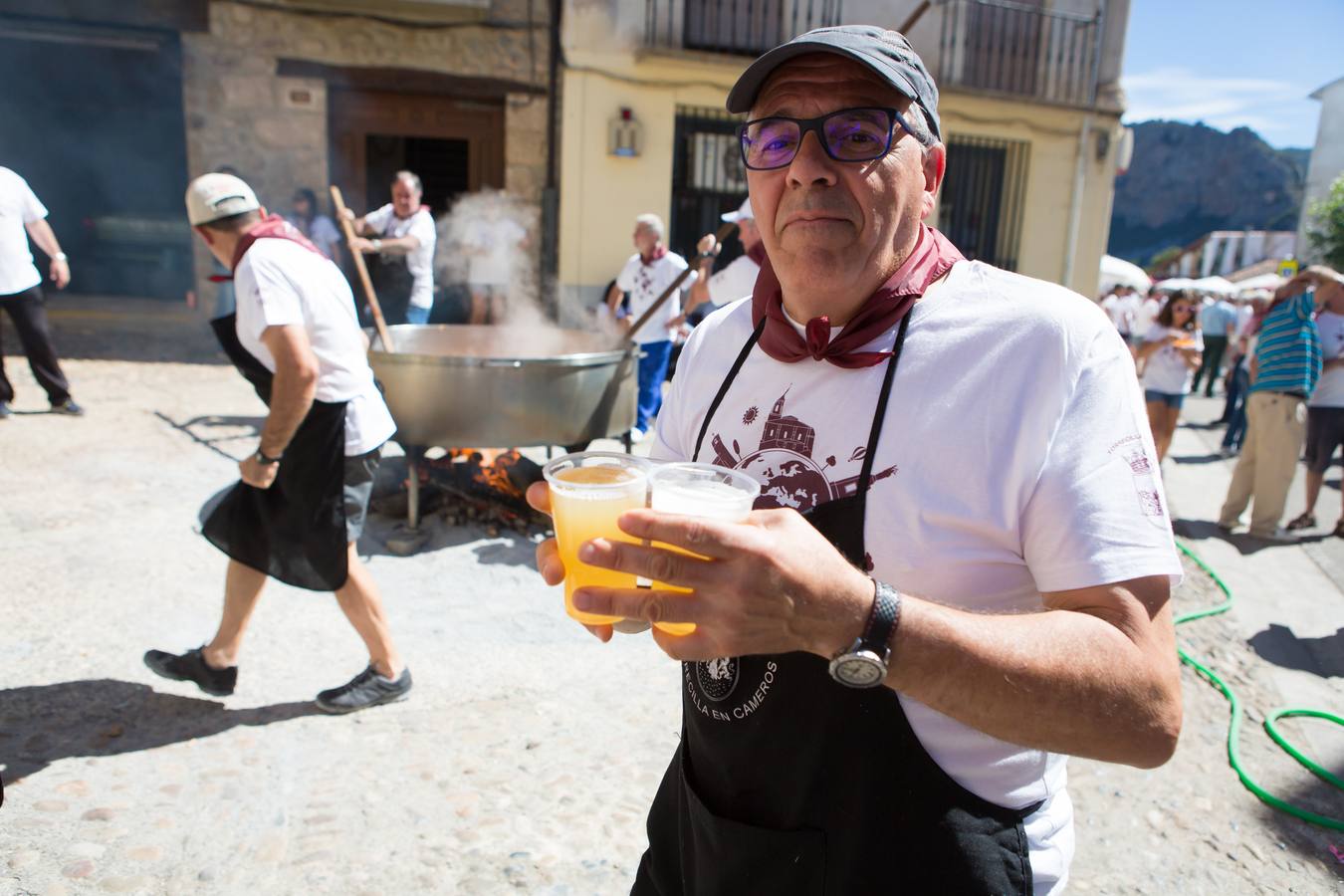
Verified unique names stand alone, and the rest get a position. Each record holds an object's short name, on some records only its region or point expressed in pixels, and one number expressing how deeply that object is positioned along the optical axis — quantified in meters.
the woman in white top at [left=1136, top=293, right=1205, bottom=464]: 7.67
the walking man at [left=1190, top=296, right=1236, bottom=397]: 14.48
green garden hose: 3.36
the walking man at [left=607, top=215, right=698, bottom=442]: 7.84
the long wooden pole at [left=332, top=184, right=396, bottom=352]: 5.81
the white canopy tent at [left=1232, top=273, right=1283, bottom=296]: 19.55
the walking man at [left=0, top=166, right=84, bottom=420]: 7.20
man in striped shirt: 6.79
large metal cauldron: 5.14
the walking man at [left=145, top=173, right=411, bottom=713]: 3.29
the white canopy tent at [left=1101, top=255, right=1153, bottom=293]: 20.05
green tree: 28.58
